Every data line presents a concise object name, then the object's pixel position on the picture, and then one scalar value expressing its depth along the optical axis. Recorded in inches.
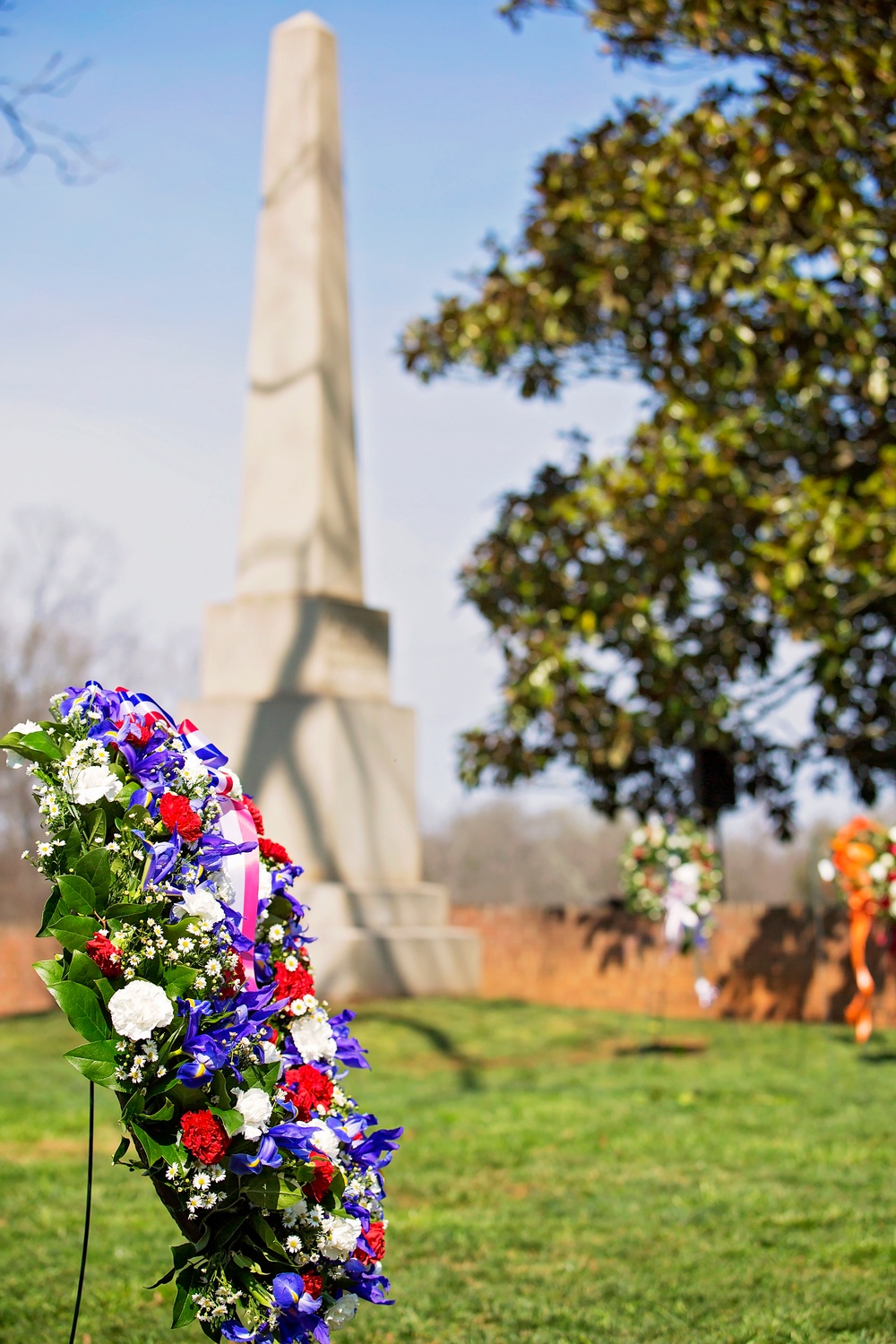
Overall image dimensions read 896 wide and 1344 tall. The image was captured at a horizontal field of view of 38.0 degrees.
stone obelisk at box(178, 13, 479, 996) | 482.0
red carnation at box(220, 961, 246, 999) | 97.7
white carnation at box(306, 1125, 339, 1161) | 99.3
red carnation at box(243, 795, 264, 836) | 111.8
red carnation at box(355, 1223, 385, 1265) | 102.3
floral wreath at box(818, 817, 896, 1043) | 351.3
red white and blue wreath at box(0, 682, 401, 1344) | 91.0
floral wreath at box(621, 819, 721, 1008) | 402.6
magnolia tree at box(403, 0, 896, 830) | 430.9
